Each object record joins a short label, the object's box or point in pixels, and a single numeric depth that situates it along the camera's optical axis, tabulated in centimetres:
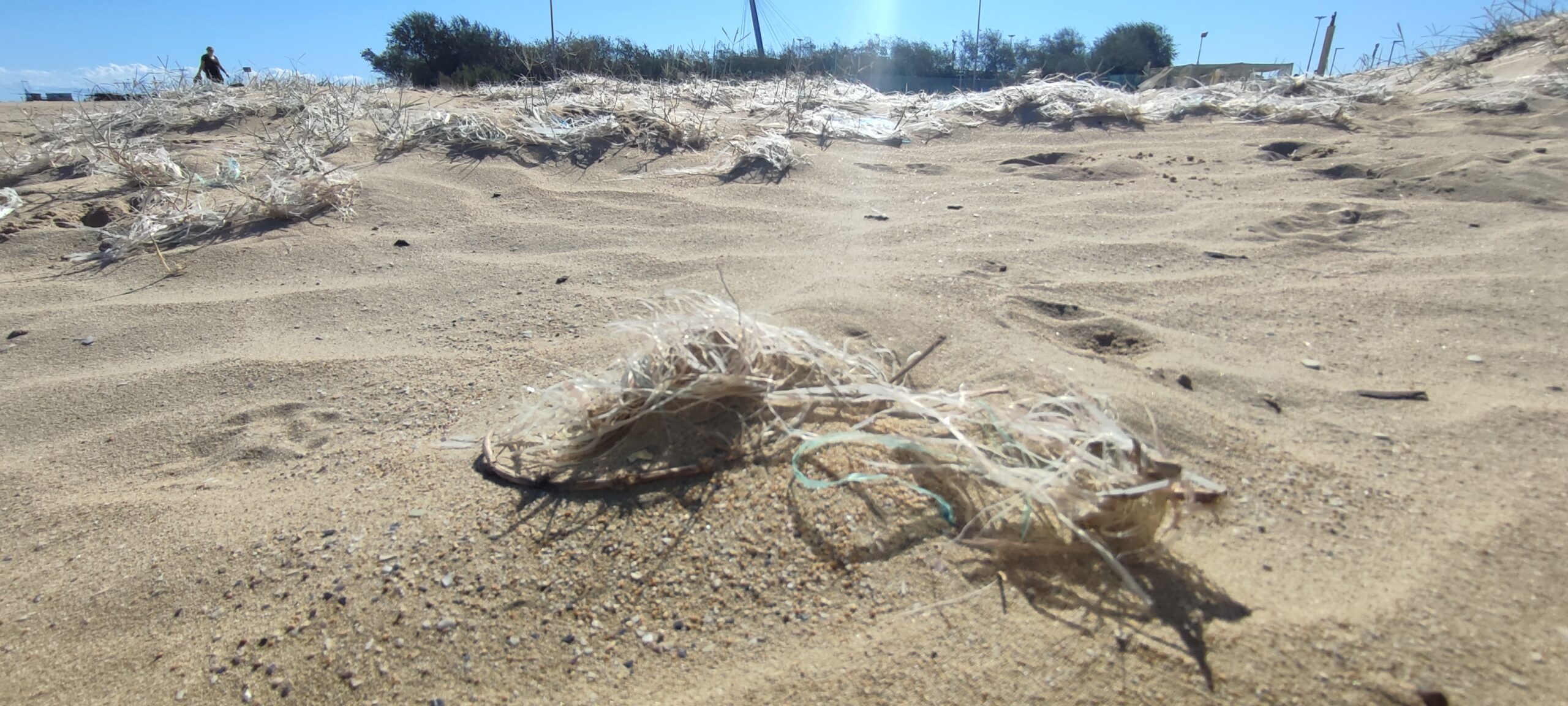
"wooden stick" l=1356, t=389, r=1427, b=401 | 131
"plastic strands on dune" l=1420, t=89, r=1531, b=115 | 346
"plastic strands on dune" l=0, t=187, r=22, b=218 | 266
